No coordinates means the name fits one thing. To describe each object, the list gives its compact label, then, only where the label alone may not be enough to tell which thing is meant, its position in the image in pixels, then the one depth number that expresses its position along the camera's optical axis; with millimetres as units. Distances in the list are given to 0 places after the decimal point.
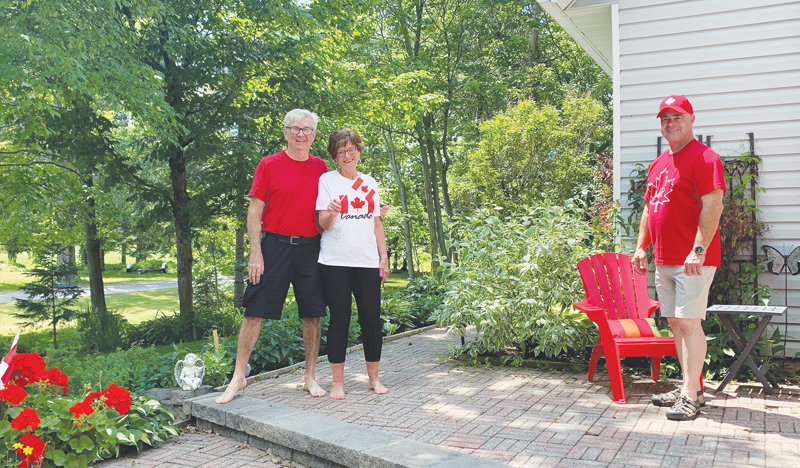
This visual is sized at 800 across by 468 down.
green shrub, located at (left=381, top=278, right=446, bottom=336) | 7227
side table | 3642
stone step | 2637
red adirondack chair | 3682
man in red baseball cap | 3219
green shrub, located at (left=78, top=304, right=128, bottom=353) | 7547
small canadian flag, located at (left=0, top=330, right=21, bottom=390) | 2715
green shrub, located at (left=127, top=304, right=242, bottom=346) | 8102
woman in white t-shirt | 3797
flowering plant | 2793
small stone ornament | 3943
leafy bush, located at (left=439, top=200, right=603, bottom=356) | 4570
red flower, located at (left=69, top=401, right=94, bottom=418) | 2988
